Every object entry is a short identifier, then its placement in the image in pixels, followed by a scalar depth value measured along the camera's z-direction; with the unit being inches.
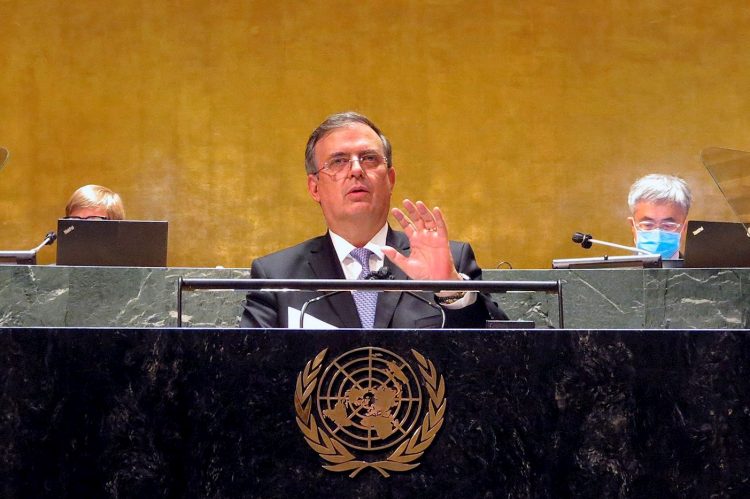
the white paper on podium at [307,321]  199.0
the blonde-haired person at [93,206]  386.6
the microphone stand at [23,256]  317.8
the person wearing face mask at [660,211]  367.2
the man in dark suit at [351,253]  204.2
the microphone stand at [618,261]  301.6
